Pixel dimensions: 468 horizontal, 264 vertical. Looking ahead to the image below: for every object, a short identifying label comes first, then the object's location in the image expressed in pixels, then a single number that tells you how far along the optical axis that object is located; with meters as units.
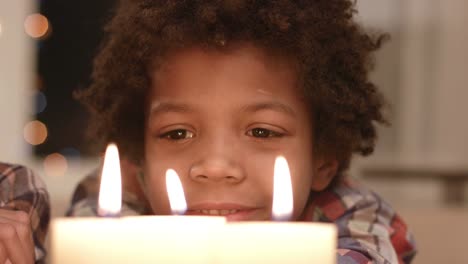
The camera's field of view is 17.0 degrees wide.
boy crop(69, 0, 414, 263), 0.94
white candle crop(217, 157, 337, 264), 0.65
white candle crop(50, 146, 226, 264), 0.65
